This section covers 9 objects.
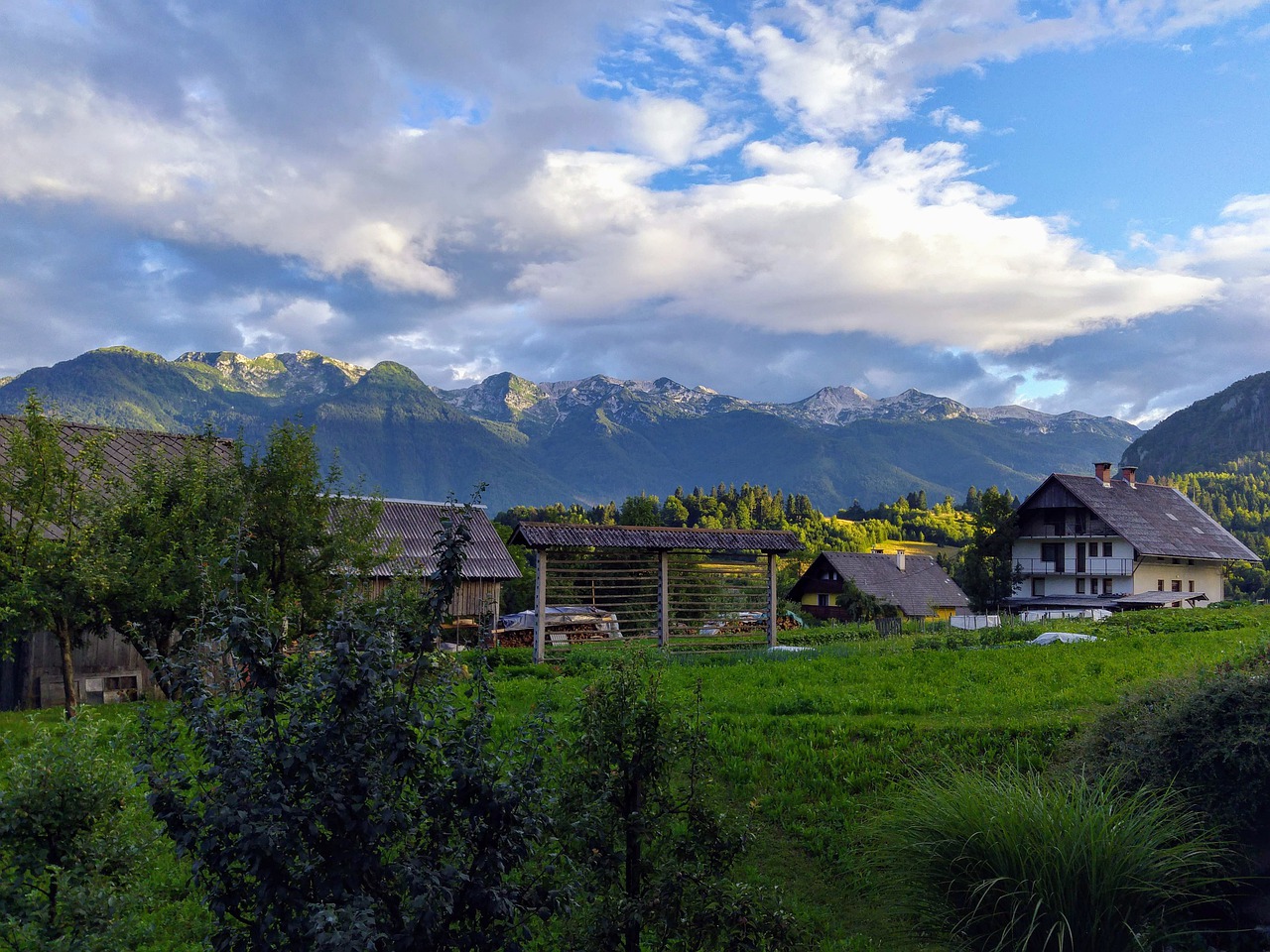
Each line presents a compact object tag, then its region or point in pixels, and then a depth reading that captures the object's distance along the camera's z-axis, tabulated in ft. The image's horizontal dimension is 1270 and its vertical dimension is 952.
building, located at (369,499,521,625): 117.91
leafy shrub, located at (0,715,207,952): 16.48
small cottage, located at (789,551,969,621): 220.84
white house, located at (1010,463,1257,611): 186.29
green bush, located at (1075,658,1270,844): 23.77
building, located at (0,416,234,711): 59.21
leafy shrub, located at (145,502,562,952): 12.97
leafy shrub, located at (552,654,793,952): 19.13
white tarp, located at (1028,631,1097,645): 71.54
